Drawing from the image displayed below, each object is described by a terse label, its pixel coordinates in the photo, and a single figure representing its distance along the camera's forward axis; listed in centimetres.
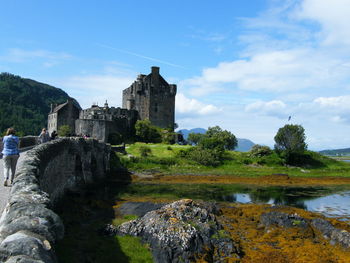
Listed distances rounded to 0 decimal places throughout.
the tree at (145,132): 5688
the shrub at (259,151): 5141
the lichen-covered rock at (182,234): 1191
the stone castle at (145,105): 6507
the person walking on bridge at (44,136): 2236
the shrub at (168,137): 5734
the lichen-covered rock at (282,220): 1619
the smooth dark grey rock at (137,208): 1928
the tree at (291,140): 5144
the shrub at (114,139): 5372
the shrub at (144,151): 4472
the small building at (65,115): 6496
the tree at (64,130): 5539
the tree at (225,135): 5903
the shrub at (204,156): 4506
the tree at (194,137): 6425
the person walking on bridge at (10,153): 1170
